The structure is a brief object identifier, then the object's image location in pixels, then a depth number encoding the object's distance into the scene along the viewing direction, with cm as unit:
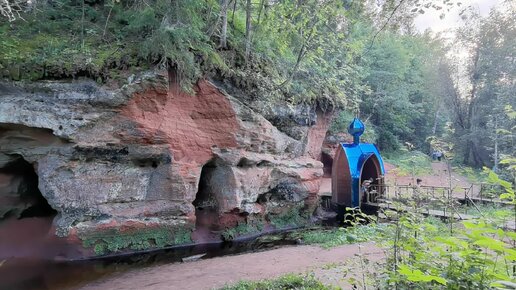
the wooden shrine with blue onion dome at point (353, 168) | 1469
